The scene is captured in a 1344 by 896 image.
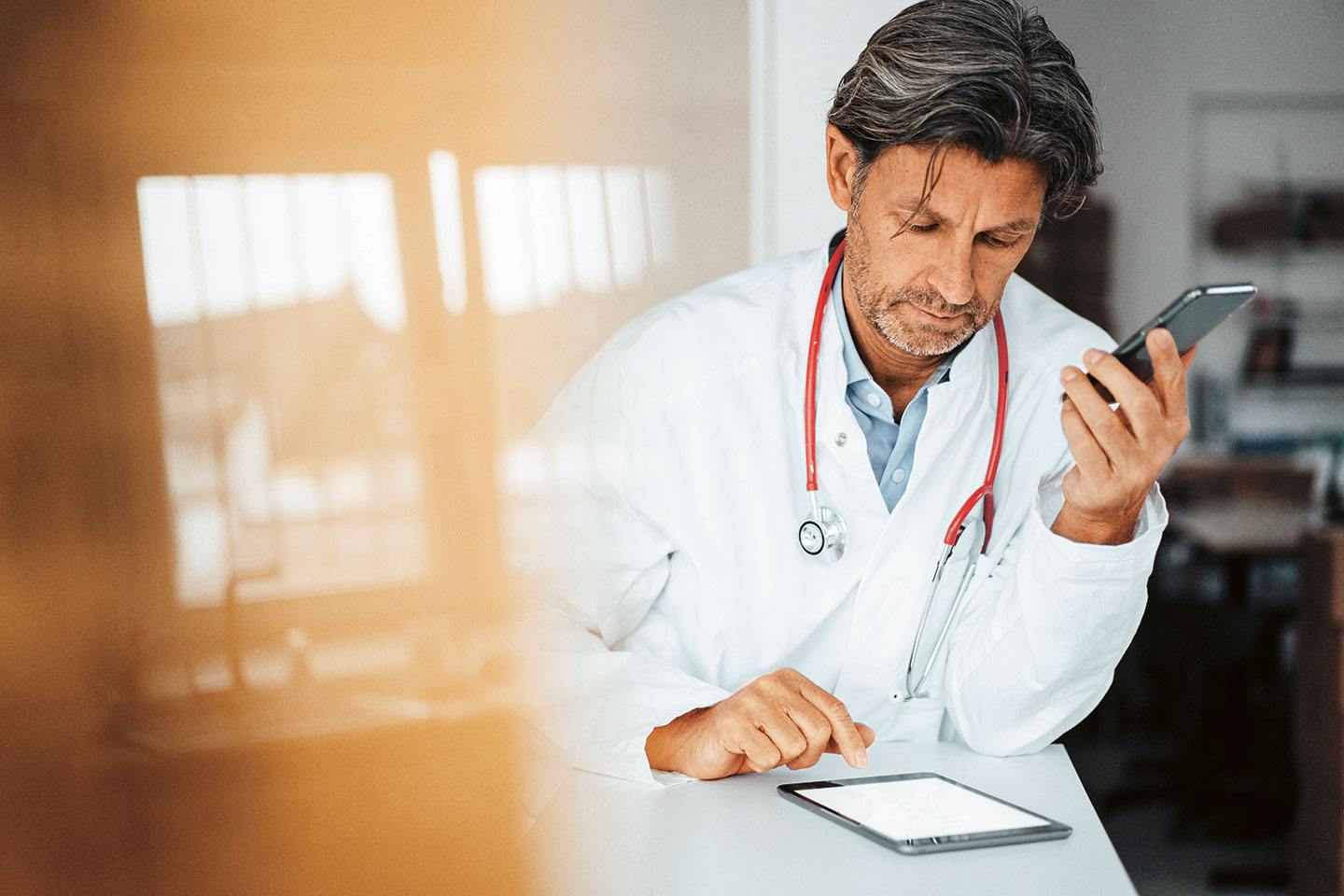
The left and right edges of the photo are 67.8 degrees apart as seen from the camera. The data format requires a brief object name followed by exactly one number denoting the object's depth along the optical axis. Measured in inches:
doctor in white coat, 28.9
